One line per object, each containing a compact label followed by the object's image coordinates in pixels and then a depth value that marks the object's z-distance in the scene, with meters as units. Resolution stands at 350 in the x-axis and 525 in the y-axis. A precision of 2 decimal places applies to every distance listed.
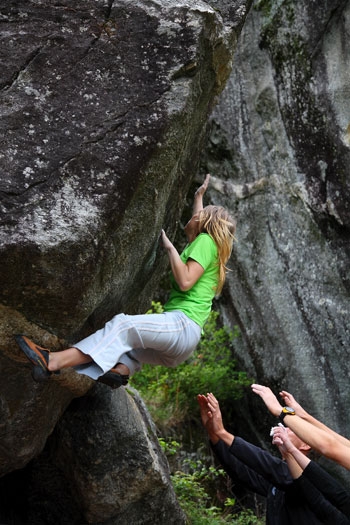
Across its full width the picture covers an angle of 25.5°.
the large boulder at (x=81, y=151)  4.34
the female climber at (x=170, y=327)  4.55
